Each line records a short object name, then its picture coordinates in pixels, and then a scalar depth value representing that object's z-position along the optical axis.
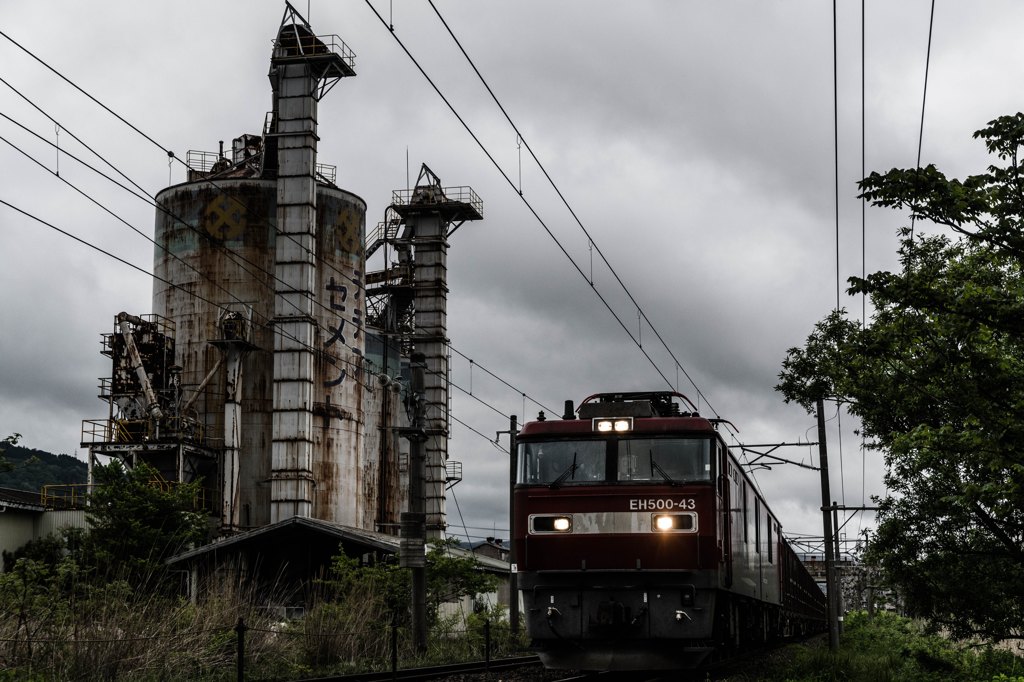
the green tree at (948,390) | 13.53
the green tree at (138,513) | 40.28
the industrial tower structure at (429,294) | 62.84
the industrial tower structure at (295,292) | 47.88
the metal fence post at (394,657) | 18.00
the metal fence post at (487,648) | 21.70
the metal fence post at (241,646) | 15.08
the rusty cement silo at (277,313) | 48.19
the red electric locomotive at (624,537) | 16.19
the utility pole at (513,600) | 30.23
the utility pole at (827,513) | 32.00
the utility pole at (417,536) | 24.41
